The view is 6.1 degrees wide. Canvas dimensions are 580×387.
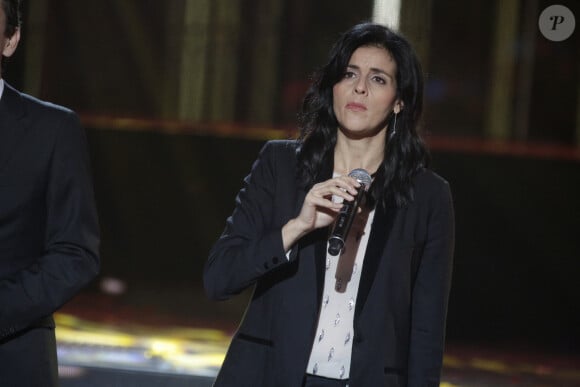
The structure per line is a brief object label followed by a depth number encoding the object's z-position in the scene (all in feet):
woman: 36.77
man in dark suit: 35.51
